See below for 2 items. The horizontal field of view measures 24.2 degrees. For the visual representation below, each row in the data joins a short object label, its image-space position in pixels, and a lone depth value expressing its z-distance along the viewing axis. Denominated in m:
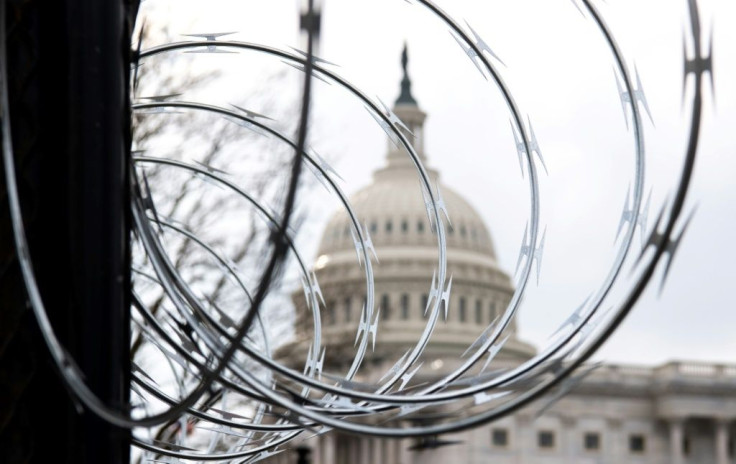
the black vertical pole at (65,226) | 4.53
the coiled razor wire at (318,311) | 4.16
